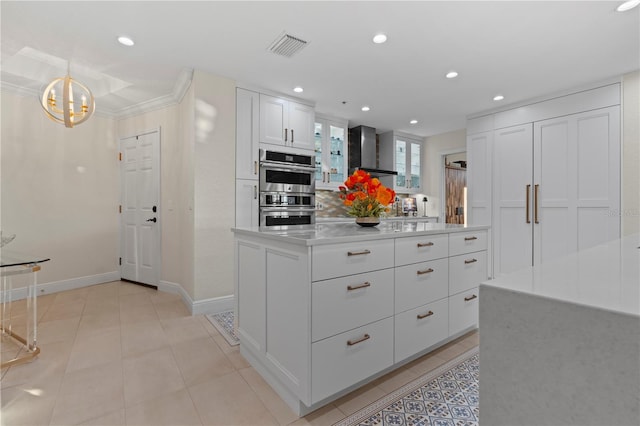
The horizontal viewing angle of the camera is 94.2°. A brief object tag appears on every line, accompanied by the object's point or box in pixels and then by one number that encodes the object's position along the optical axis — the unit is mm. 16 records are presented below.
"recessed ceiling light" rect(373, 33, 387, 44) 2477
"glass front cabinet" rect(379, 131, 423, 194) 5609
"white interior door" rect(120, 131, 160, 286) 3961
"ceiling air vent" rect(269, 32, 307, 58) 2525
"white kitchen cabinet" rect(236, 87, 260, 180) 3398
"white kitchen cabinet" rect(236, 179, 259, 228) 3391
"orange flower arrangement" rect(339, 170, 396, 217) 2119
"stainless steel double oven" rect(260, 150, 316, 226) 3617
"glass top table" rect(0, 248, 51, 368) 2000
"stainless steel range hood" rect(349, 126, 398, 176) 5070
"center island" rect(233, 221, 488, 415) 1461
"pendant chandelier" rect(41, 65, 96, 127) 2711
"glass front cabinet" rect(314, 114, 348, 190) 4637
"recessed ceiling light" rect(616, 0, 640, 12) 2088
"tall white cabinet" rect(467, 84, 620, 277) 3348
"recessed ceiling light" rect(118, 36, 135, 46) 2525
